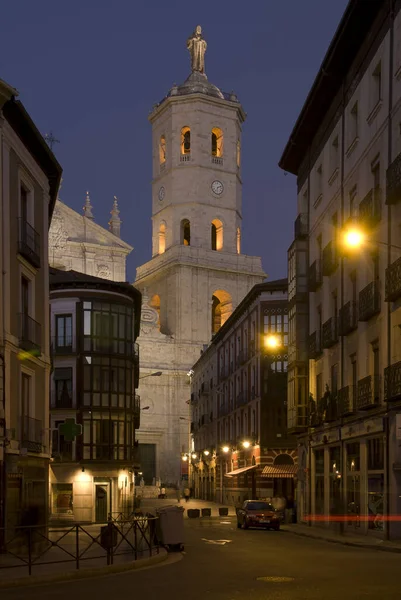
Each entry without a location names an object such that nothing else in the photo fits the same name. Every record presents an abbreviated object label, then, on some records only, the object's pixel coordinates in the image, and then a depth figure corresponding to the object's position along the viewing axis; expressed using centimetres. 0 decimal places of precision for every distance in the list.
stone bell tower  10719
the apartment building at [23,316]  2608
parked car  4059
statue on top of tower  11775
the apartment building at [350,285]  3100
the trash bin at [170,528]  2636
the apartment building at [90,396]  5194
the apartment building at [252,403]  6406
